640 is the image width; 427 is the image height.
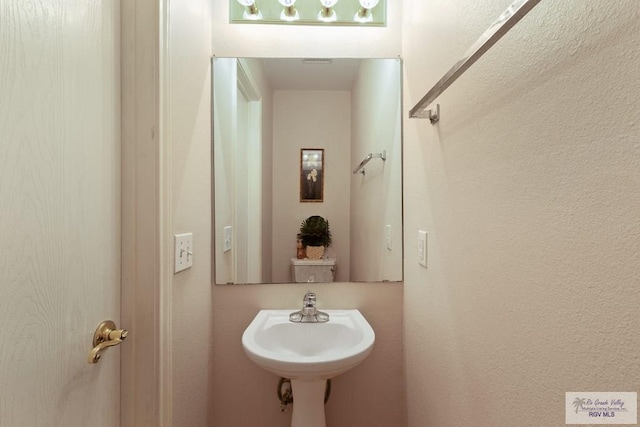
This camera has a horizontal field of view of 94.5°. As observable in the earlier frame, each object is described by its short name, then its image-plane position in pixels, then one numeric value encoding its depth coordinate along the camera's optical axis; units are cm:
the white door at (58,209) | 49
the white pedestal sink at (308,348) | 90
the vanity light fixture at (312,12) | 128
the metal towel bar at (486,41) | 46
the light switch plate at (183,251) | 92
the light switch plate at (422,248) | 104
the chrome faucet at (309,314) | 120
